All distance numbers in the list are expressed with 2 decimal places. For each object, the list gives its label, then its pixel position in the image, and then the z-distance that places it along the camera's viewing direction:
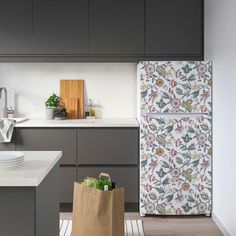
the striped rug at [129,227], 3.29
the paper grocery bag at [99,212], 2.71
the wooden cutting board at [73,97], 4.39
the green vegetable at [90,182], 2.85
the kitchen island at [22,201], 1.63
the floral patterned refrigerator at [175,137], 3.67
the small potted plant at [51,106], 4.25
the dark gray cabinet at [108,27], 3.93
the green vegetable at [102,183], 2.80
